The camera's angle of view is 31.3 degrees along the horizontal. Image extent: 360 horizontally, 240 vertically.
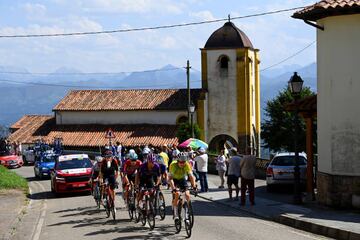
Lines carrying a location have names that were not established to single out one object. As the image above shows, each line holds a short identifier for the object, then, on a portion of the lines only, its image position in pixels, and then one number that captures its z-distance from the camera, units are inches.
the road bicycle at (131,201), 661.9
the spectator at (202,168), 949.2
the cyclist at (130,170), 703.1
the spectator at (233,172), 832.9
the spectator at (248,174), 772.0
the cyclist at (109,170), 697.6
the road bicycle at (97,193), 768.8
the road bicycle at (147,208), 602.9
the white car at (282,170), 905.5
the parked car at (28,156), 1971.0
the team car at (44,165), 1338.6
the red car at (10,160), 1777.8
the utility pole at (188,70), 1760.7
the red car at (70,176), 974.4
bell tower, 2250.2
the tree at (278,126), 2511.2
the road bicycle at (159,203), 609.3
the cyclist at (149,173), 617.9
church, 2247.8
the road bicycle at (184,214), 544.4
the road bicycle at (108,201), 681.6
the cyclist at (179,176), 574.6
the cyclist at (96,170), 745.8
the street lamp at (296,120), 754.2
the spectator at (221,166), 1006.4
